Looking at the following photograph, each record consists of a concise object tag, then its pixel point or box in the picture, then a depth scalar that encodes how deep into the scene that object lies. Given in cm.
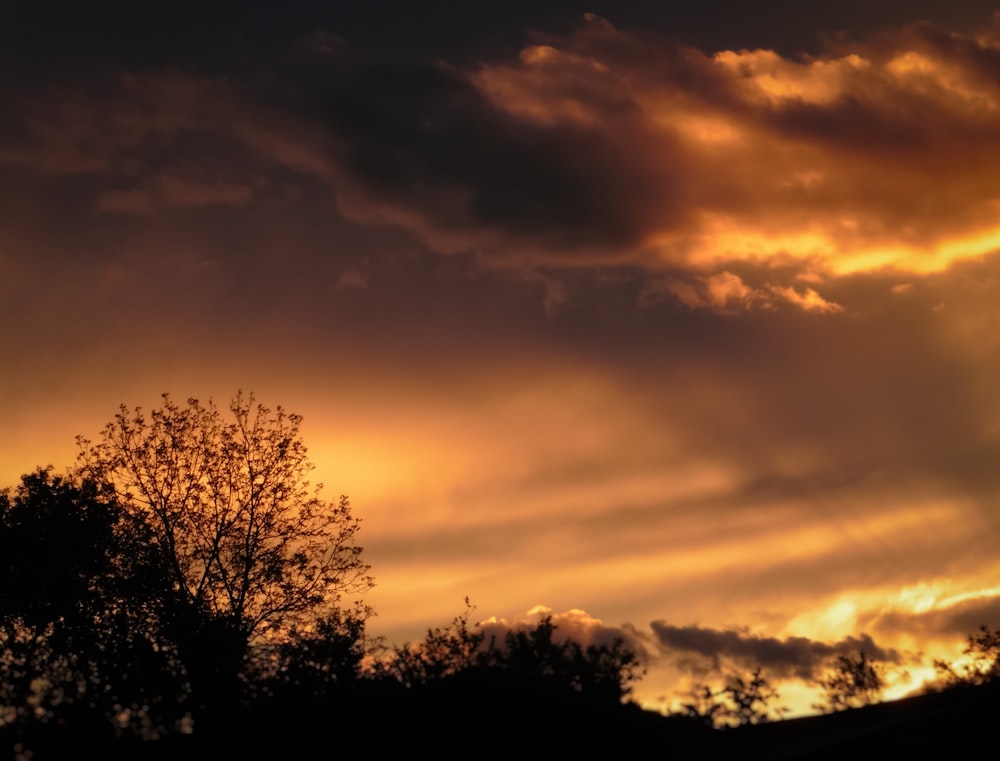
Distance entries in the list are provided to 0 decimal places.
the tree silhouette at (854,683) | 9312
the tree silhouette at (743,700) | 7431
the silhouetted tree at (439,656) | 5344
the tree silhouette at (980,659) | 8344
